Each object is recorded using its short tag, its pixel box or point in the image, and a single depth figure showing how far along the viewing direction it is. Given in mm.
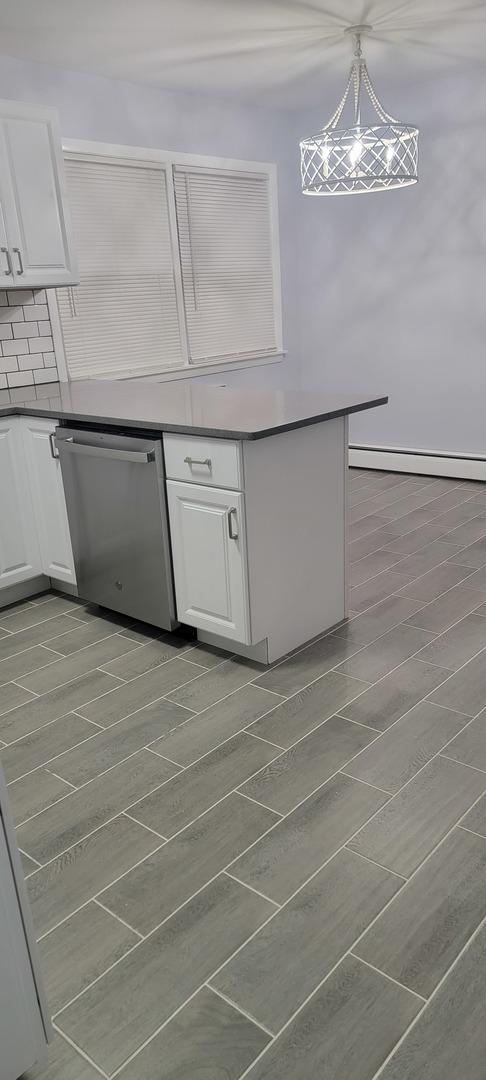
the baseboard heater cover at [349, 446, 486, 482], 5117
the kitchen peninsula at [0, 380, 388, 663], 2545
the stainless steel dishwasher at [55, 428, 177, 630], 2785
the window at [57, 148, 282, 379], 4148
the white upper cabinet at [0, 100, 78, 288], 3221
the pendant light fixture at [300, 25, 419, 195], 3217
